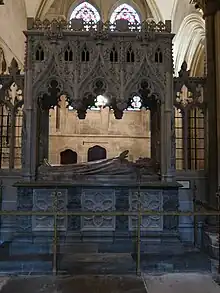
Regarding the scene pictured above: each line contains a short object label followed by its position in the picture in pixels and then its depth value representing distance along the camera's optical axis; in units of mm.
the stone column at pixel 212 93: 5203
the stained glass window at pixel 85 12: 15430
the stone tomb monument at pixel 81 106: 4984
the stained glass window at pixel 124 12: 15562
